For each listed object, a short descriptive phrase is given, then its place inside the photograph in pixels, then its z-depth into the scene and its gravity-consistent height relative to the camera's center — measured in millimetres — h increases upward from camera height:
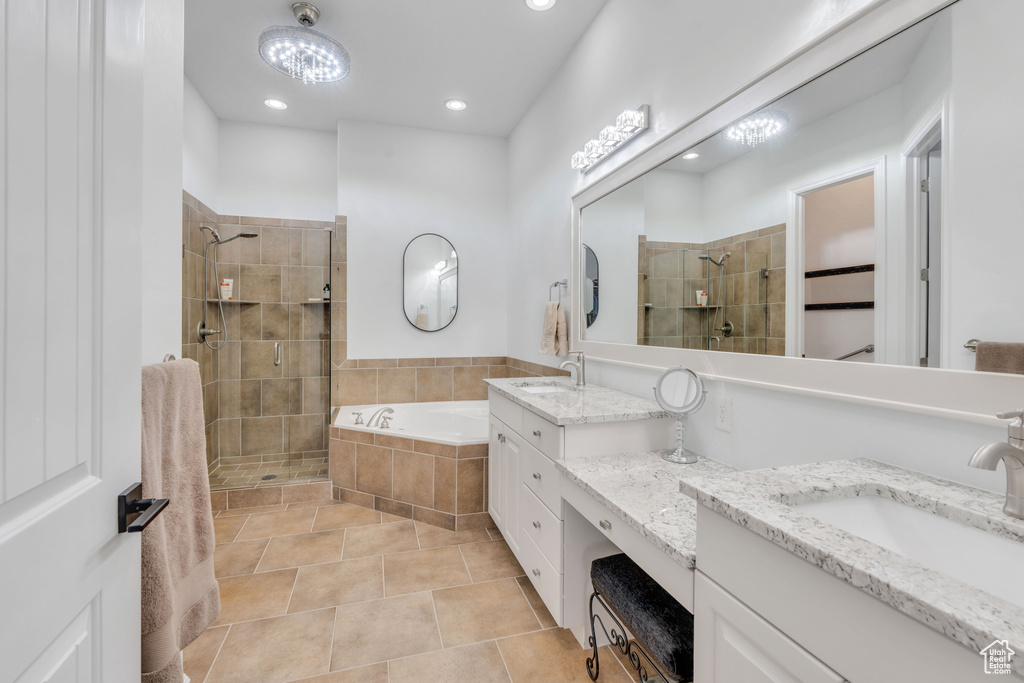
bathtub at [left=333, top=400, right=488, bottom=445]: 3412 -627
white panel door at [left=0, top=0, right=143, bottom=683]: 528 +1
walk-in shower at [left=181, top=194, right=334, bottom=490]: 3377 -77
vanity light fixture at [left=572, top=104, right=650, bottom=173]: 1929 +971
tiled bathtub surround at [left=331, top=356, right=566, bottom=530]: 2768 -772
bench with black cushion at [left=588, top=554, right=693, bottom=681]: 1085 -745
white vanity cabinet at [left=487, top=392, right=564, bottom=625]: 1721 -697
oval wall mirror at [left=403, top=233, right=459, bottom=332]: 3760 +480
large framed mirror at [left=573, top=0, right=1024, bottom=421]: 886 +344
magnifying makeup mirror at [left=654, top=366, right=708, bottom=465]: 1585 -207
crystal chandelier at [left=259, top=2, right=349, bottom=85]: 2354 +1606
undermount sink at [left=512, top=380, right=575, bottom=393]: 2460 -273
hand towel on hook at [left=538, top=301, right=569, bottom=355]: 2754 +50
